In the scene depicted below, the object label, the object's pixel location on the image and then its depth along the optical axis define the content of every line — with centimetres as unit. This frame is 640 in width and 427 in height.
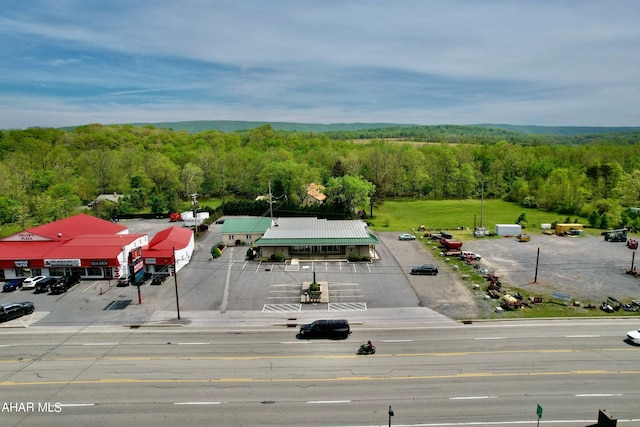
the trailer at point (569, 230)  6931
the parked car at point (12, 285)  4462
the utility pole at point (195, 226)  6959
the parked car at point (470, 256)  5447
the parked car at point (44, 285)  4448
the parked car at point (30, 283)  4534
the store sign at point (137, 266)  4743
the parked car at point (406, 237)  6681
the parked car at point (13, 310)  3691
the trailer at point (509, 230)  6912
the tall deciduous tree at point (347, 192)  8106
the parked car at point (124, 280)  4619
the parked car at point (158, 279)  4672
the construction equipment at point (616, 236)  6425
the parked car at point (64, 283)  4400
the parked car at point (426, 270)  4928
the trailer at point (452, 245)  5853
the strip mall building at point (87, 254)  4753
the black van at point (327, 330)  3244
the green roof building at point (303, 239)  5572
